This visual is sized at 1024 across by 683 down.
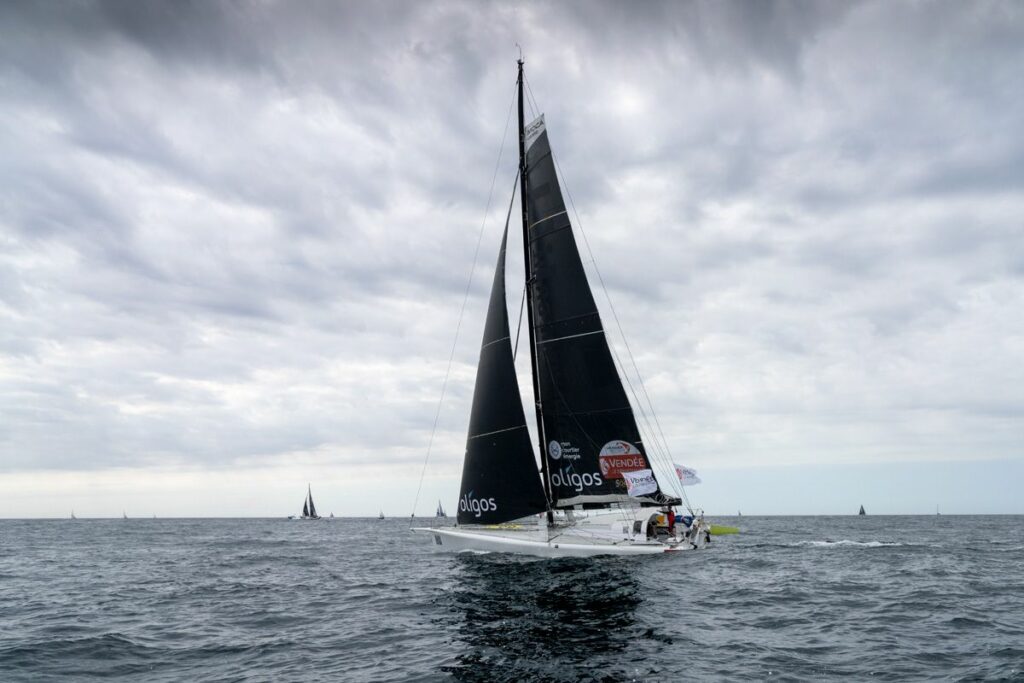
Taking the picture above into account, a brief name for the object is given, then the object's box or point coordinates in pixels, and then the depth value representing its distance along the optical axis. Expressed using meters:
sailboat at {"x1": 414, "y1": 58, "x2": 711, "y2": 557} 28.31
